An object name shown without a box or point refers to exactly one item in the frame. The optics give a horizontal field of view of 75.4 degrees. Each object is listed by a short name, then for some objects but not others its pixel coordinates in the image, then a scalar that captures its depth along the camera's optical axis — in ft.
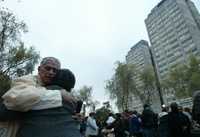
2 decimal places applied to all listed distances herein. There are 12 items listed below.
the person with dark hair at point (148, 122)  14.19
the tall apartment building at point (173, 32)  173.64
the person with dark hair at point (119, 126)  16.35
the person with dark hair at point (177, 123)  10.59
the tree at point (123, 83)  78.81
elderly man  2.81
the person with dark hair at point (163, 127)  10.90
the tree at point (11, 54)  37.34
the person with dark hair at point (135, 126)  15.74
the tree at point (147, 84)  87.14
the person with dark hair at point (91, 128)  15.04
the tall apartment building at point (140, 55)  221.78
